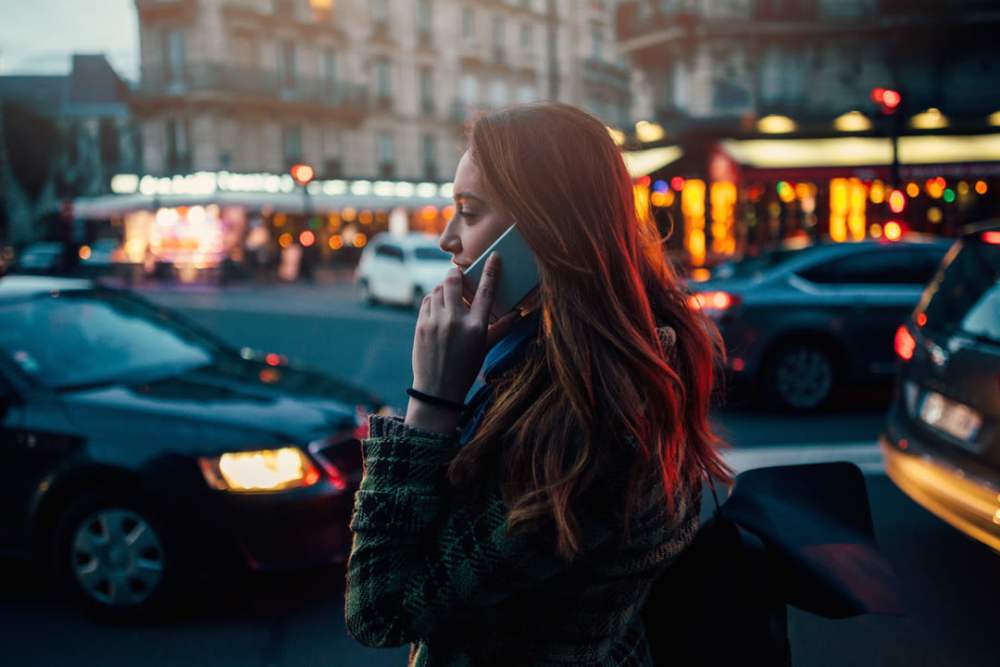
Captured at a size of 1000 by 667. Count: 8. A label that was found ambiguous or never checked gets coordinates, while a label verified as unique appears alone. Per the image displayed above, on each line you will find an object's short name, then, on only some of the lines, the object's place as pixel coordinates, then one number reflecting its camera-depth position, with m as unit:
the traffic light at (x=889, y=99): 13.27
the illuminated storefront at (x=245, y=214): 34.38
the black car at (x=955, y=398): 3.62
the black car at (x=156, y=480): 3.75
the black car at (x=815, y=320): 8.04
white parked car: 20.00
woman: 1.22
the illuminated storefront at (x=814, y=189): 25.11
